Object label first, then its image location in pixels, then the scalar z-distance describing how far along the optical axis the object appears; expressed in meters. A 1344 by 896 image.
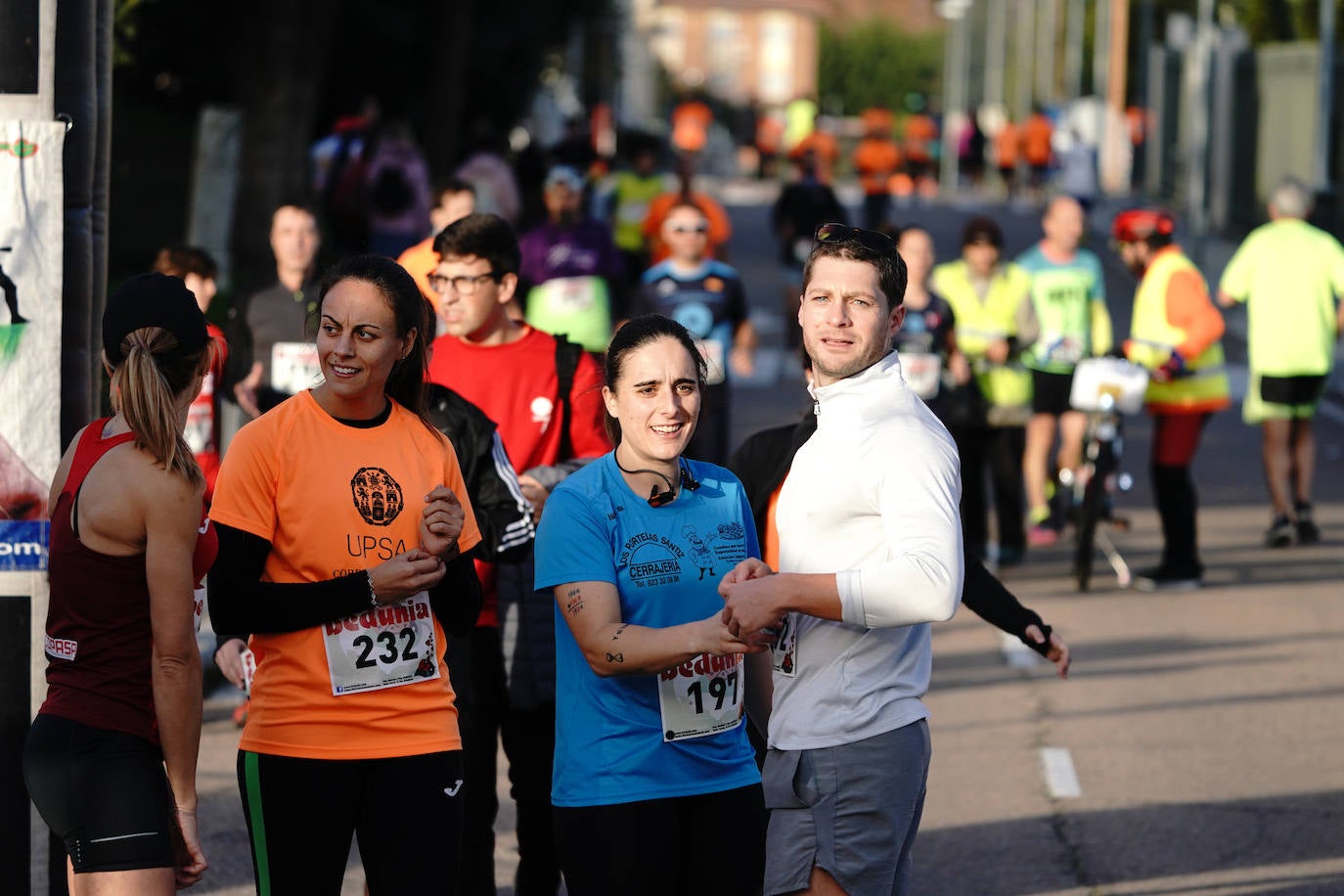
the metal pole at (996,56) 74.56
